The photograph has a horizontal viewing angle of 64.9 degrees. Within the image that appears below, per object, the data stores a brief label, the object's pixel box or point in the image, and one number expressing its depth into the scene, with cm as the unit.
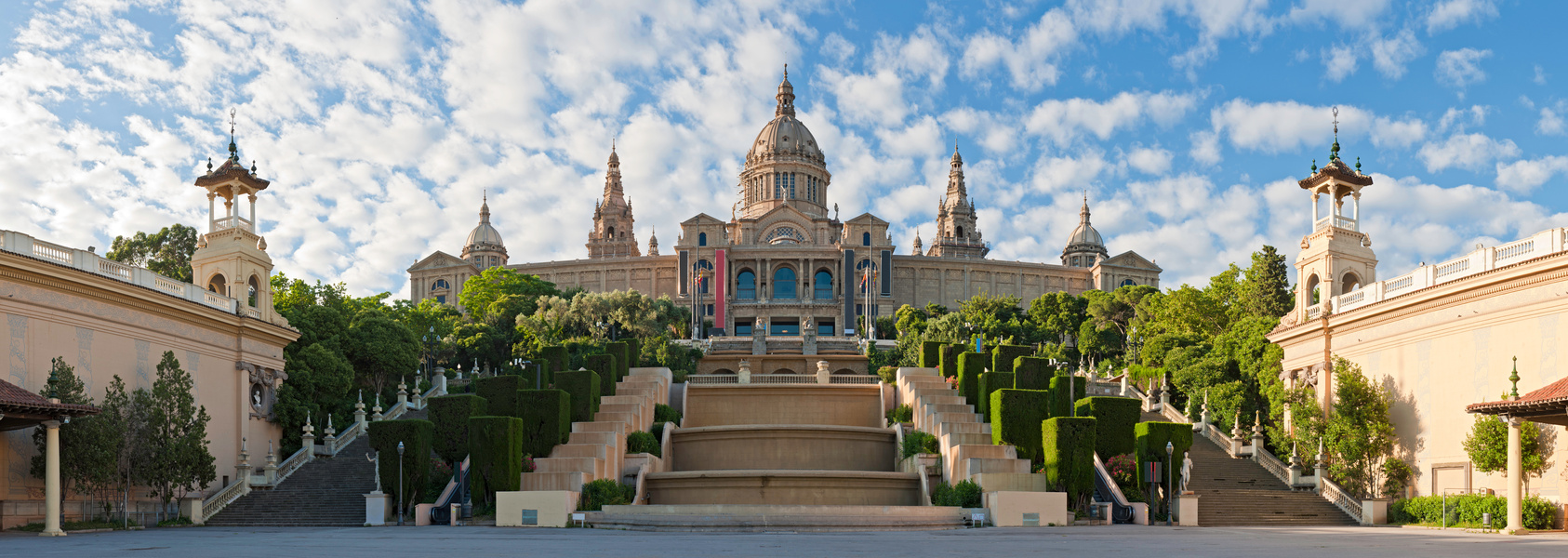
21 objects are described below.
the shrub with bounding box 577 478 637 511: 3641
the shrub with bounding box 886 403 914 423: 4897
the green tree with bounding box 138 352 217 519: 3669
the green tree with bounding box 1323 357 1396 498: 3991
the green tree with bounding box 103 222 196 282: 6962
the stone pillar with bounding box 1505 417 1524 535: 3102
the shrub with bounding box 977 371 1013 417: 4447
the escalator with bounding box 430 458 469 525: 3678
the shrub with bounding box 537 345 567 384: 5338
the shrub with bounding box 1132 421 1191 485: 3966
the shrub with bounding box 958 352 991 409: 4897
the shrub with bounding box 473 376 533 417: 4269
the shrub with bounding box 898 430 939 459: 4334
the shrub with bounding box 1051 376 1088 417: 4306
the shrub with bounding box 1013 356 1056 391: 4656
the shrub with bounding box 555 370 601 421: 4516
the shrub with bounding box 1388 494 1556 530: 3228
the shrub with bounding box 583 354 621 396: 5075
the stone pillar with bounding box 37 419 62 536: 3081
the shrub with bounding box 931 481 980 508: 3662
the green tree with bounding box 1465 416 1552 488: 3325
